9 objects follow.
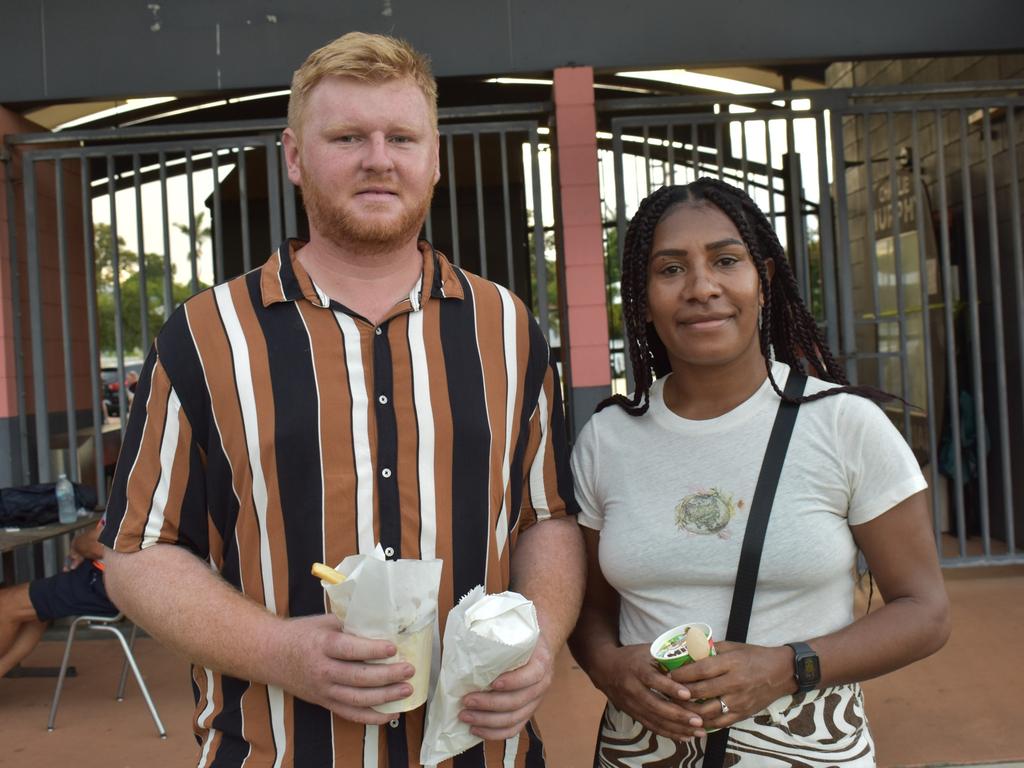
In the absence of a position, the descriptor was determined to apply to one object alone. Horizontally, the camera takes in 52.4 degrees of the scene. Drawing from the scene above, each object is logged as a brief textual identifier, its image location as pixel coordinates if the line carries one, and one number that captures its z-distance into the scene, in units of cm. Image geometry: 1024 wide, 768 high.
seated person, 466
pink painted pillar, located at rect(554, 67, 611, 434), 567
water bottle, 523
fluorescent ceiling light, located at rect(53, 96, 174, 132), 694
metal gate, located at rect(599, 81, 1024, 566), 581
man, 166
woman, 167
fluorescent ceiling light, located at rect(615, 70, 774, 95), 728
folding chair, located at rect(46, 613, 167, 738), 436
